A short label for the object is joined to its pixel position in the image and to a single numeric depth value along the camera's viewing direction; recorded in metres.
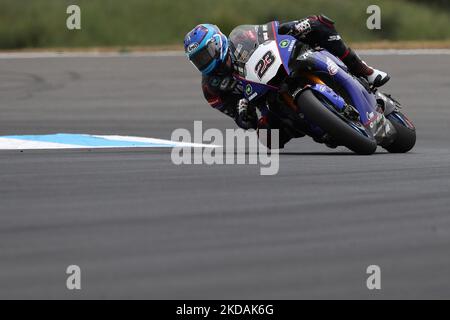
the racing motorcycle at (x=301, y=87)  10.36
